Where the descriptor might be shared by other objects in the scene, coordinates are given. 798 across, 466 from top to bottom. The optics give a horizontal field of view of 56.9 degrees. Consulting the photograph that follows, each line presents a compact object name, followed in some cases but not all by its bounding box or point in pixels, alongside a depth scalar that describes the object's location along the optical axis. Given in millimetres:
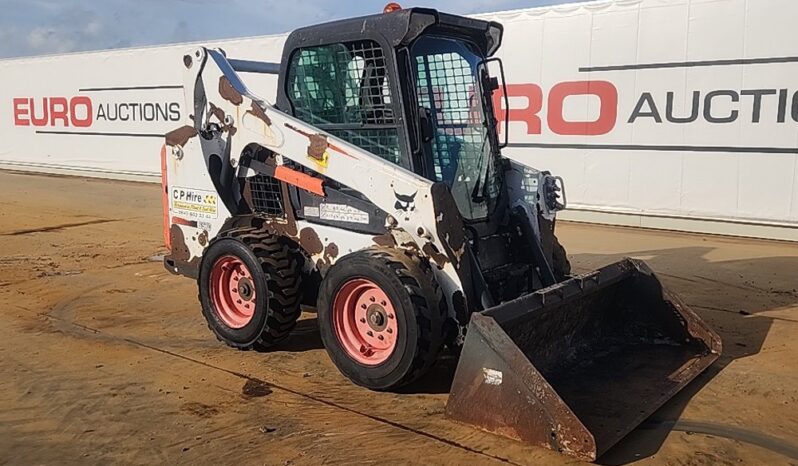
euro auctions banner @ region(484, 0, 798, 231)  10383
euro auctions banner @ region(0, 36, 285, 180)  17891
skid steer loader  4355
